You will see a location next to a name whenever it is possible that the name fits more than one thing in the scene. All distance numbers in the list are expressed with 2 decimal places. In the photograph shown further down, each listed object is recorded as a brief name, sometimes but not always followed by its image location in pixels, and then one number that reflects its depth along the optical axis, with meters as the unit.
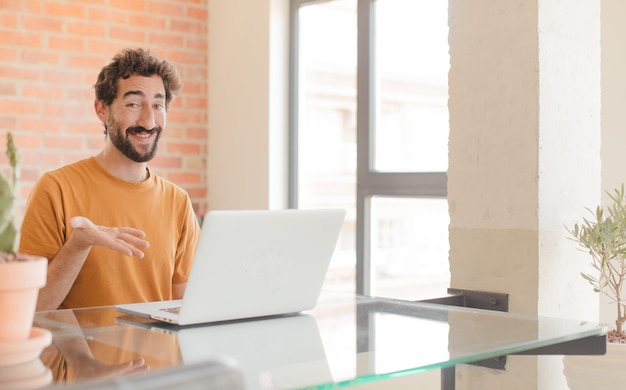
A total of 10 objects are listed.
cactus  1.06
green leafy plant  2.08
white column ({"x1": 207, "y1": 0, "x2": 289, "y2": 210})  4.03
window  3.55
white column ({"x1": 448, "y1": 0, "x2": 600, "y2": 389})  2.24
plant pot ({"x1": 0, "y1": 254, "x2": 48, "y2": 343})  1.13
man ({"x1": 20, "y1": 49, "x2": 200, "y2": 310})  2.54
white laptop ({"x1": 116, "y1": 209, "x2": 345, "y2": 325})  1.58
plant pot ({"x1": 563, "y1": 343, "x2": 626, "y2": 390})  1.96
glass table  1.19
